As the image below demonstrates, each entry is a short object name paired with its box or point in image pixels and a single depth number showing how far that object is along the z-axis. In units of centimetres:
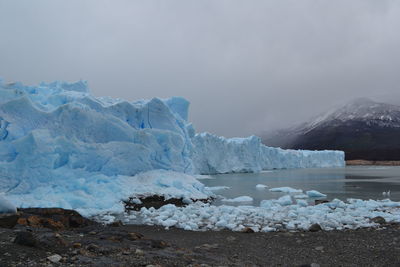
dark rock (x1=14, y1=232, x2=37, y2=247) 359
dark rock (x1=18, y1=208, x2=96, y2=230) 581
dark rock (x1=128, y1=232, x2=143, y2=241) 520
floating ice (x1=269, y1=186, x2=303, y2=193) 1692
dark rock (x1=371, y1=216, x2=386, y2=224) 806
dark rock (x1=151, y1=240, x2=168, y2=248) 481
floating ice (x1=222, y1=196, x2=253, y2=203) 1311
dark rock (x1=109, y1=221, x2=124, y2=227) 774
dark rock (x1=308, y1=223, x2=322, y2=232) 727
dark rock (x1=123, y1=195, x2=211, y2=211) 1052
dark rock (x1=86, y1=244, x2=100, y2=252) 402
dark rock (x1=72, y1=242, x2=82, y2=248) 401
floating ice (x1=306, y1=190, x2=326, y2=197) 1448
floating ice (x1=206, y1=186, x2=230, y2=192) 1820
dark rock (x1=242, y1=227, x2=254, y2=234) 724
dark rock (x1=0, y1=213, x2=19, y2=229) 500
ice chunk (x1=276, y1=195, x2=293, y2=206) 1174
